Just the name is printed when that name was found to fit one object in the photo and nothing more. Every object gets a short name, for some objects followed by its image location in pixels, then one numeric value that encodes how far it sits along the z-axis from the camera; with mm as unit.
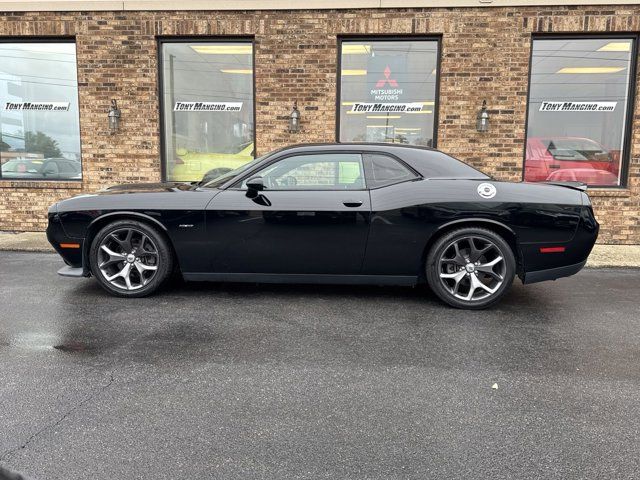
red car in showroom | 8195
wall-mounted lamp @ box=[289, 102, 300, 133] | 8148
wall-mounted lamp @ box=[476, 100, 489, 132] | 7891
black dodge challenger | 4566
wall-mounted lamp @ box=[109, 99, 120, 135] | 8328
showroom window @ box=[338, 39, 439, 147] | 8219
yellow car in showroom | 8734
